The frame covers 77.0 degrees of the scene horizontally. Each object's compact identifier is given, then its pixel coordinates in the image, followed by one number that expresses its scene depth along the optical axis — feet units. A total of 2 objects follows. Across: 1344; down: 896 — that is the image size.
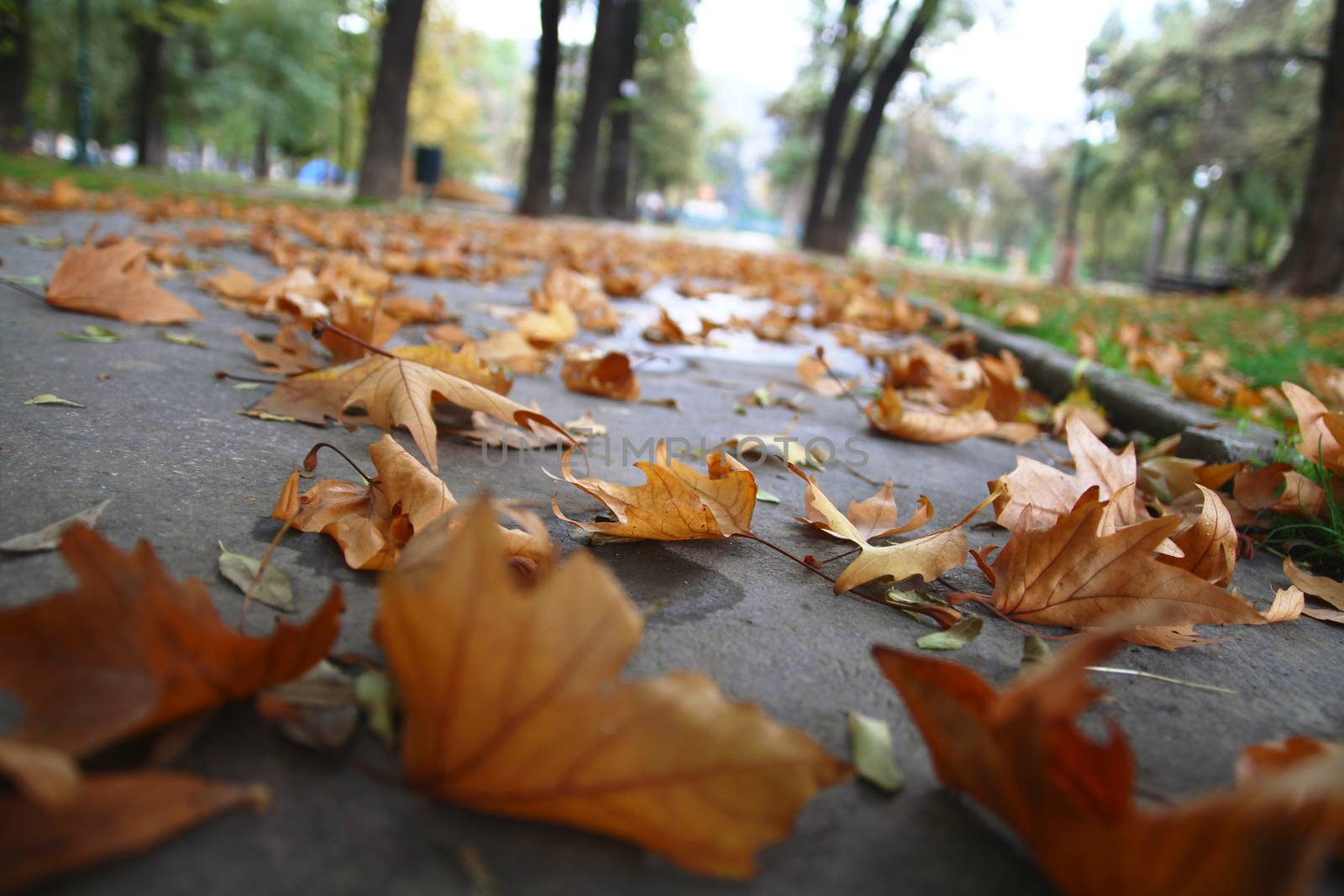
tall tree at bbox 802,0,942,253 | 54.24
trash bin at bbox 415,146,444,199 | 61.21
